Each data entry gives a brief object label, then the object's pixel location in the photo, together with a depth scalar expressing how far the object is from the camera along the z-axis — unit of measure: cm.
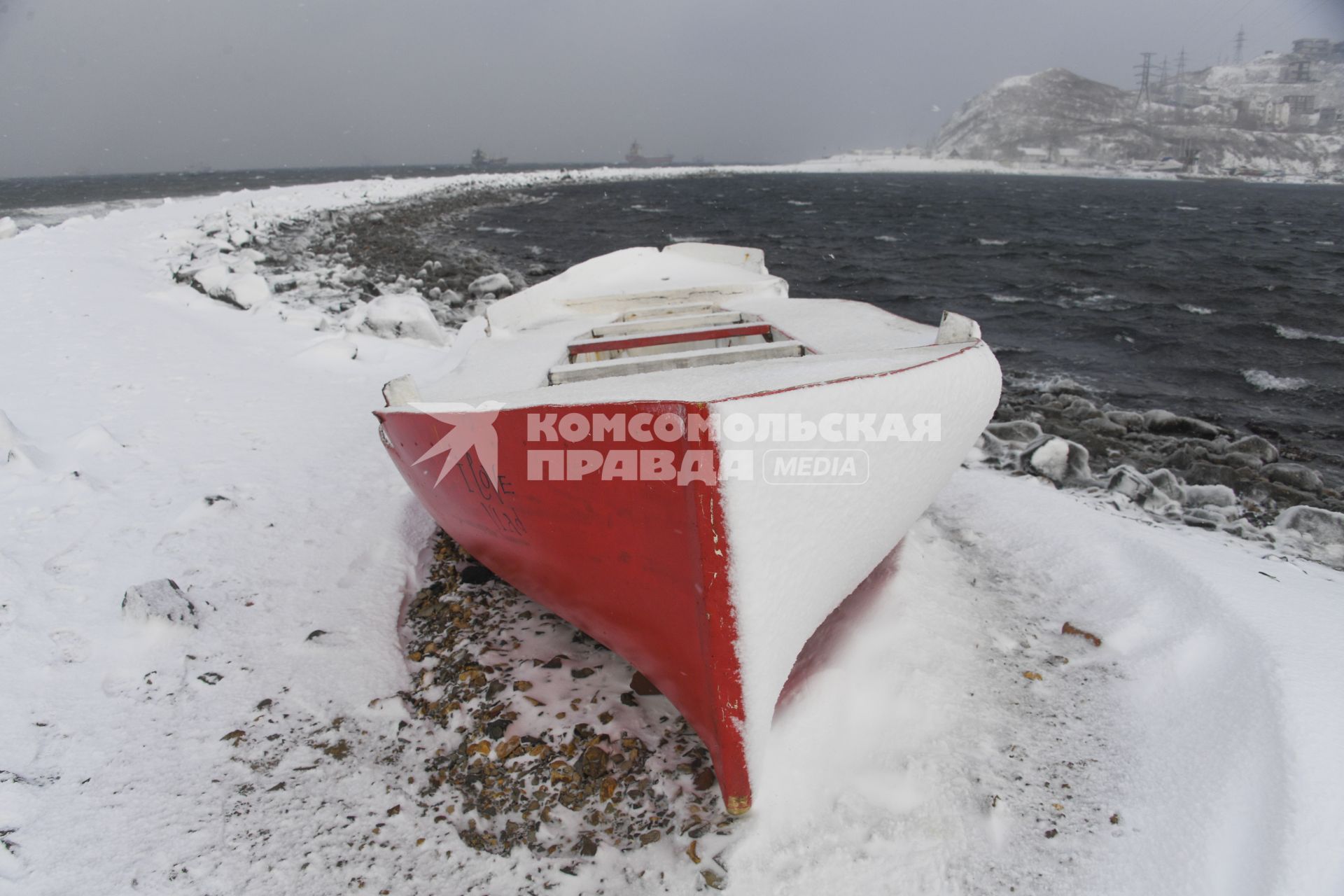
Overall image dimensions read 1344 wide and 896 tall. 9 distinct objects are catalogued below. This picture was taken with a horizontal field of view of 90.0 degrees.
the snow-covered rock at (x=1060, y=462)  461
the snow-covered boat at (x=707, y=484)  187
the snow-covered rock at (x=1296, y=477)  463
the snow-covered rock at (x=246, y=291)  770
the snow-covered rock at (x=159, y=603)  270
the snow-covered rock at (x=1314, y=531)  367
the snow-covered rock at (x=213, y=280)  800
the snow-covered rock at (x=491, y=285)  1062
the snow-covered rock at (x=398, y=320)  733
